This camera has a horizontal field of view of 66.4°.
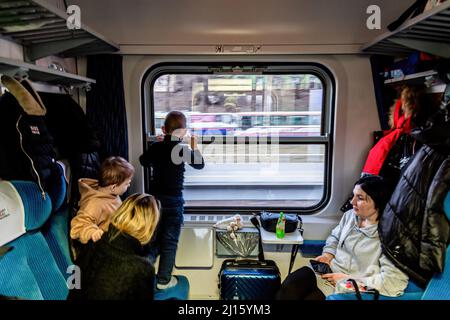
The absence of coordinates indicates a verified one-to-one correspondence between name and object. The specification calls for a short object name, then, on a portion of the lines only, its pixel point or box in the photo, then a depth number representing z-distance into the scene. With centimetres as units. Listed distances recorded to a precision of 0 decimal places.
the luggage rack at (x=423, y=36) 163
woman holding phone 183
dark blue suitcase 239
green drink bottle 247
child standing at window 248
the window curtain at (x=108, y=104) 265
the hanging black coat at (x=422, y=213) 160
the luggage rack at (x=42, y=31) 154
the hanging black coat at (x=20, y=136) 164
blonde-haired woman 143
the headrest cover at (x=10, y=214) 146
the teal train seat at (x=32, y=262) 146
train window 290
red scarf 239
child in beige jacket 192
